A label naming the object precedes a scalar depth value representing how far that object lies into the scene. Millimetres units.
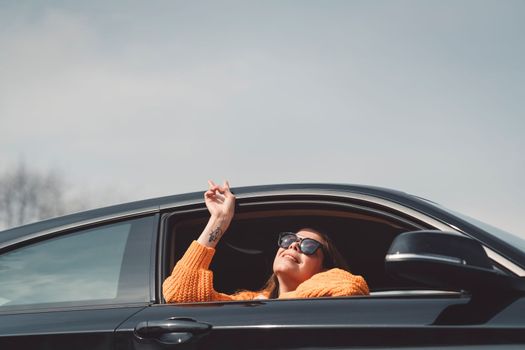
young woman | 2561
